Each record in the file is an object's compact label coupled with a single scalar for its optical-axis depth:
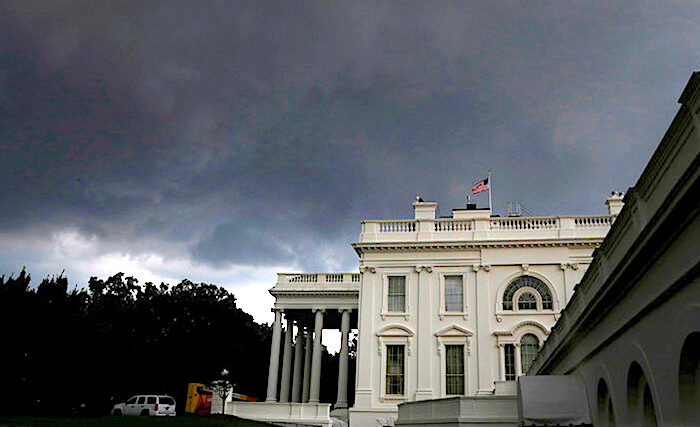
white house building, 7.64
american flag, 35.22
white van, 38.06
